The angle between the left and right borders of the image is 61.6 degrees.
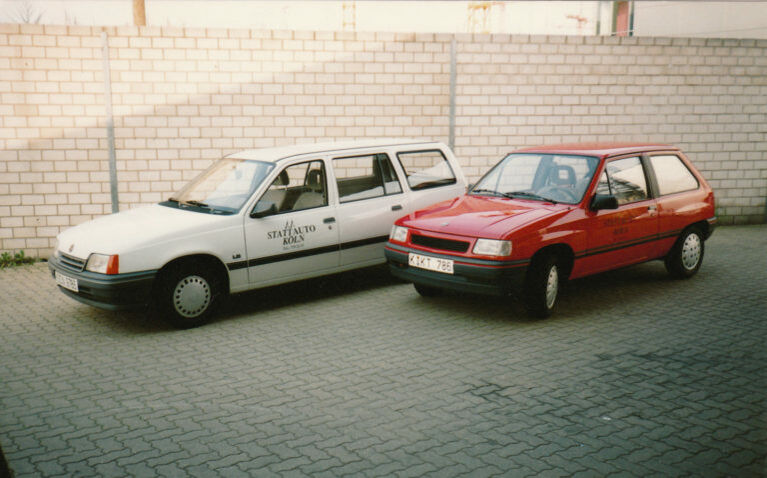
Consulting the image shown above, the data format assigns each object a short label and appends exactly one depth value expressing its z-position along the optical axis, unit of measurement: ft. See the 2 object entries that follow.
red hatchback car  19.75
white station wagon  19.35
